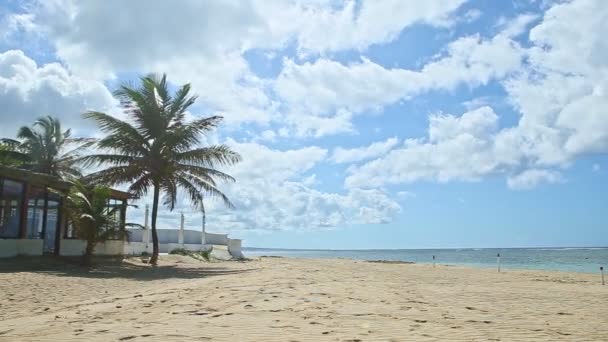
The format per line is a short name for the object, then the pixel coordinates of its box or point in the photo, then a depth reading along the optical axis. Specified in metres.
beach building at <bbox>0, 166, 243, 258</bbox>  17.03
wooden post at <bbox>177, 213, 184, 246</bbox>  29.38
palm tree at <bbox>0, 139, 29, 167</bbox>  17.31
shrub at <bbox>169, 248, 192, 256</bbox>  26.33
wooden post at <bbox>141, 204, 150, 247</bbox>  26.75
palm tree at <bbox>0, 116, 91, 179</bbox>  28.55
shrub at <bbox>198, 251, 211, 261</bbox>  26.54
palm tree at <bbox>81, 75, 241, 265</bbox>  20.39
